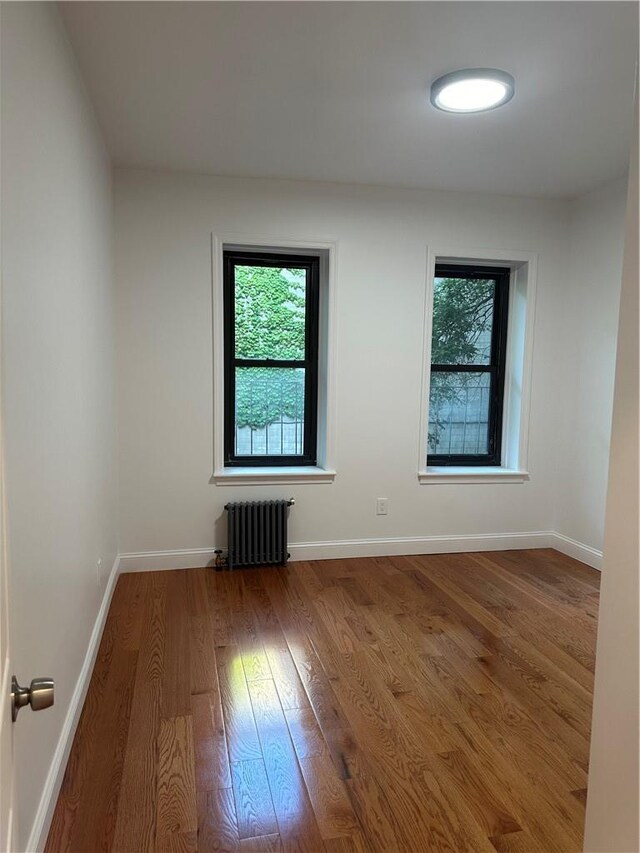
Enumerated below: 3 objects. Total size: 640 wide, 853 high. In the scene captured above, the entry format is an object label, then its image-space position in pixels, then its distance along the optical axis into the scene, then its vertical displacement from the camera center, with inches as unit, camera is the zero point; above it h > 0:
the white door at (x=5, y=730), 32.3 -20.9
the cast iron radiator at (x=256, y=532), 147.7 -39.5
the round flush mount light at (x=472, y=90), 90.0 +51.2
